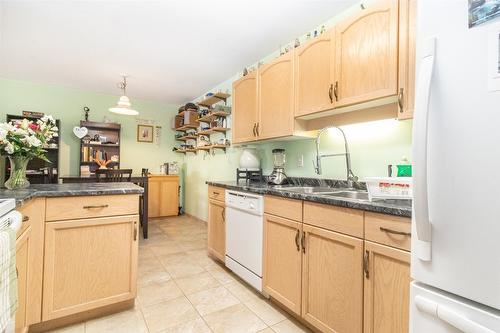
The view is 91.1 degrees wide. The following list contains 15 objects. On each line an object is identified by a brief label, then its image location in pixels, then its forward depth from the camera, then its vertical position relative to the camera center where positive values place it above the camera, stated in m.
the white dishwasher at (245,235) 2.01 -0.59
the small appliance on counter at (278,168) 2.43 +0.01
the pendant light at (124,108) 3.52 +0.87
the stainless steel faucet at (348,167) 1.89 +0.02
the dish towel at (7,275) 0.86 -0.40
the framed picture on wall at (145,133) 5.12 +0.73
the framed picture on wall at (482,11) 0.60 +0.41
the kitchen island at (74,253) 1.43 -0.55
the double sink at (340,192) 1.80 -0.17
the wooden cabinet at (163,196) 4.72 -0.55
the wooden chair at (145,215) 3.47 -0.68
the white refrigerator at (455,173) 0.60 -0.01
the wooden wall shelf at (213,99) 3.76 +1.12
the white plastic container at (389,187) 1.18 -0.08
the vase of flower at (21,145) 1.56 +0.14
